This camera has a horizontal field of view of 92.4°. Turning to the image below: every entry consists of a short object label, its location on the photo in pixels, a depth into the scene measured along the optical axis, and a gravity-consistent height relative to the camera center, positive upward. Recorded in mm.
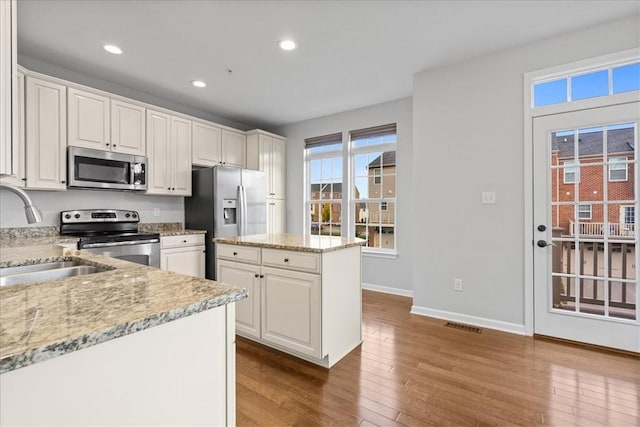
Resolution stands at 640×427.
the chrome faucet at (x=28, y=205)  1148 +26
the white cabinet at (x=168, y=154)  3547 +700
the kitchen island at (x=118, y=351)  540 -293
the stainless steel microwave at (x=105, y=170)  2949 +437
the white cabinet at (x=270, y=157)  4641 +857
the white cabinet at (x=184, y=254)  3377 -481
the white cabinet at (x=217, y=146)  4023 +929
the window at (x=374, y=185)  4289 +391
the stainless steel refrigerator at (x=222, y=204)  3771 +100
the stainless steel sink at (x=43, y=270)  1249 -261
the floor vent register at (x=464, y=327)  2861 -1103
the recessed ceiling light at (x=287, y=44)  2698 +1502
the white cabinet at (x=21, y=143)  2578 +594
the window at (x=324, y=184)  4766 +455
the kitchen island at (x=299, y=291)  2146 -594
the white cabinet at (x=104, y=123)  2959 +920
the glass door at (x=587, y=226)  2426 -120
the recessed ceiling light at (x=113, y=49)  2723 +1472
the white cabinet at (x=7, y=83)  1120 +483
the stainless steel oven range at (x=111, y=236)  2868 -233
